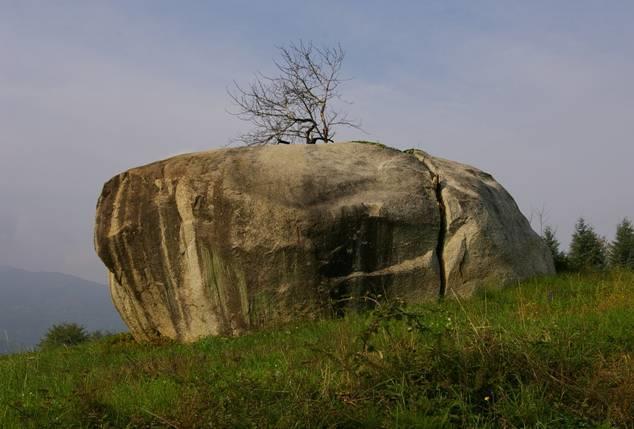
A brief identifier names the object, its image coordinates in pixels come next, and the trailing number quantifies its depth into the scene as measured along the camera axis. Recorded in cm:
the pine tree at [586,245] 2769
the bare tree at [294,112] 2364
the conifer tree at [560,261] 1516
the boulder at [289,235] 1159
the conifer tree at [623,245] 3195
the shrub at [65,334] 2292
